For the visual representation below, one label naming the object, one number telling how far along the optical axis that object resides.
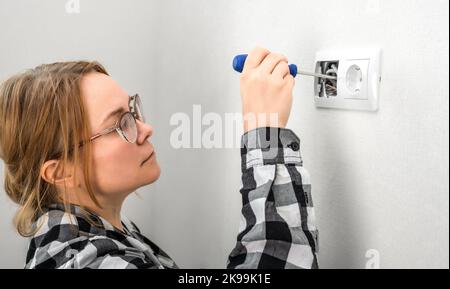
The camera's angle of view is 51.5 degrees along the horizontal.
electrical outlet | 0.66
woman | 0.65
